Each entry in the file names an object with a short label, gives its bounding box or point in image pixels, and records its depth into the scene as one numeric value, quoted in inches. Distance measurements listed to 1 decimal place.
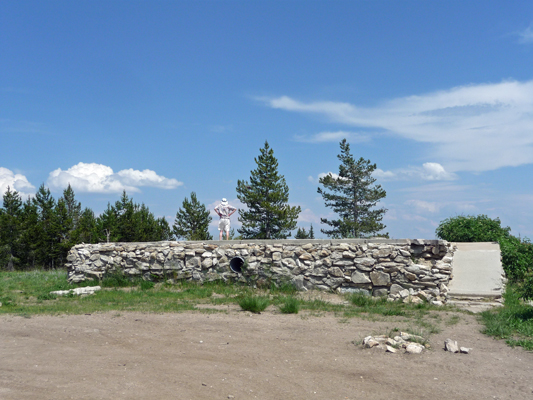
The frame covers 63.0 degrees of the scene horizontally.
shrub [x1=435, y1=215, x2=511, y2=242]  616.7
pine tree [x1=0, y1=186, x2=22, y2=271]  1798.7
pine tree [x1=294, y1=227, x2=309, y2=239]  1851.1
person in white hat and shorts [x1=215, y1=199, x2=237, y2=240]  631.8
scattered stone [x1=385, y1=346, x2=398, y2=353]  246.5
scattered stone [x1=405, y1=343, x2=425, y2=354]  246.7
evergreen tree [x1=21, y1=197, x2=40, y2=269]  1837.0
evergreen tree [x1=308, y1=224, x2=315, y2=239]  1883.6
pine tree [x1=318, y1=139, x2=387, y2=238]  1309.1
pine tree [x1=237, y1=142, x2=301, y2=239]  1396.4
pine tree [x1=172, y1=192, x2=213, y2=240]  1907.0
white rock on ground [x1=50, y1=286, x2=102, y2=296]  470.9
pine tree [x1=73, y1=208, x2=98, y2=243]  1897.1
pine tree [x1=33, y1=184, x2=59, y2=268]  1879.9
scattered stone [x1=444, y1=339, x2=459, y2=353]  251.0
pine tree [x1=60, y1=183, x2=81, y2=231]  2371.1
